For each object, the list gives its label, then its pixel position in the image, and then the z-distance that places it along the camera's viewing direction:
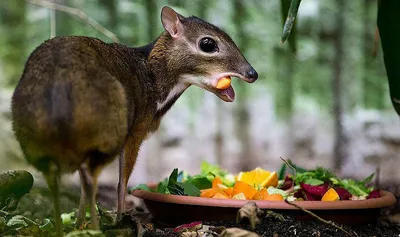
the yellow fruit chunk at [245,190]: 5.11
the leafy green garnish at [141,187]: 5.45
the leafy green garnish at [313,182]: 5.55
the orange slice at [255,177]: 5.66
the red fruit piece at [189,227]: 4.46
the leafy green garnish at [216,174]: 5.86
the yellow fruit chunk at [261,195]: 5.01
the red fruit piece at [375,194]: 5.48
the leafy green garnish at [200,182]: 5.73
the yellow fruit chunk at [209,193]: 5.17
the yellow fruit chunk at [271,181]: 5.58
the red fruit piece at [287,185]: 5.63
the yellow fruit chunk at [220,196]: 5.04
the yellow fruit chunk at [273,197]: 4.88
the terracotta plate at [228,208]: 4.71
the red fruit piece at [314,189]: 5.18
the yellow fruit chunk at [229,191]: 5.17
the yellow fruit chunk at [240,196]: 4.99
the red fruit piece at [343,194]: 5.27
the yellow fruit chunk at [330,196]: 5.09
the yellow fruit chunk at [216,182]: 5.59
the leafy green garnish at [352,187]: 5.71
